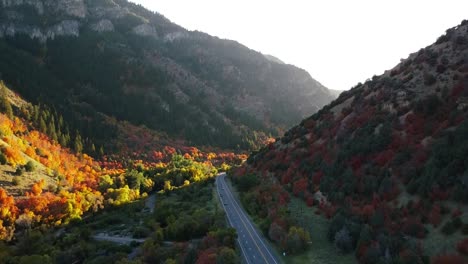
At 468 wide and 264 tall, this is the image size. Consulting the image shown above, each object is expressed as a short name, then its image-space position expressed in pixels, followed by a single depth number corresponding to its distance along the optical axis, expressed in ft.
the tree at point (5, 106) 503.61
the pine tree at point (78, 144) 553.64
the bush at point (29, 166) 355.15
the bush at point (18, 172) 338.97
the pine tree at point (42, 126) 539.45
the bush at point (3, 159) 336.29
